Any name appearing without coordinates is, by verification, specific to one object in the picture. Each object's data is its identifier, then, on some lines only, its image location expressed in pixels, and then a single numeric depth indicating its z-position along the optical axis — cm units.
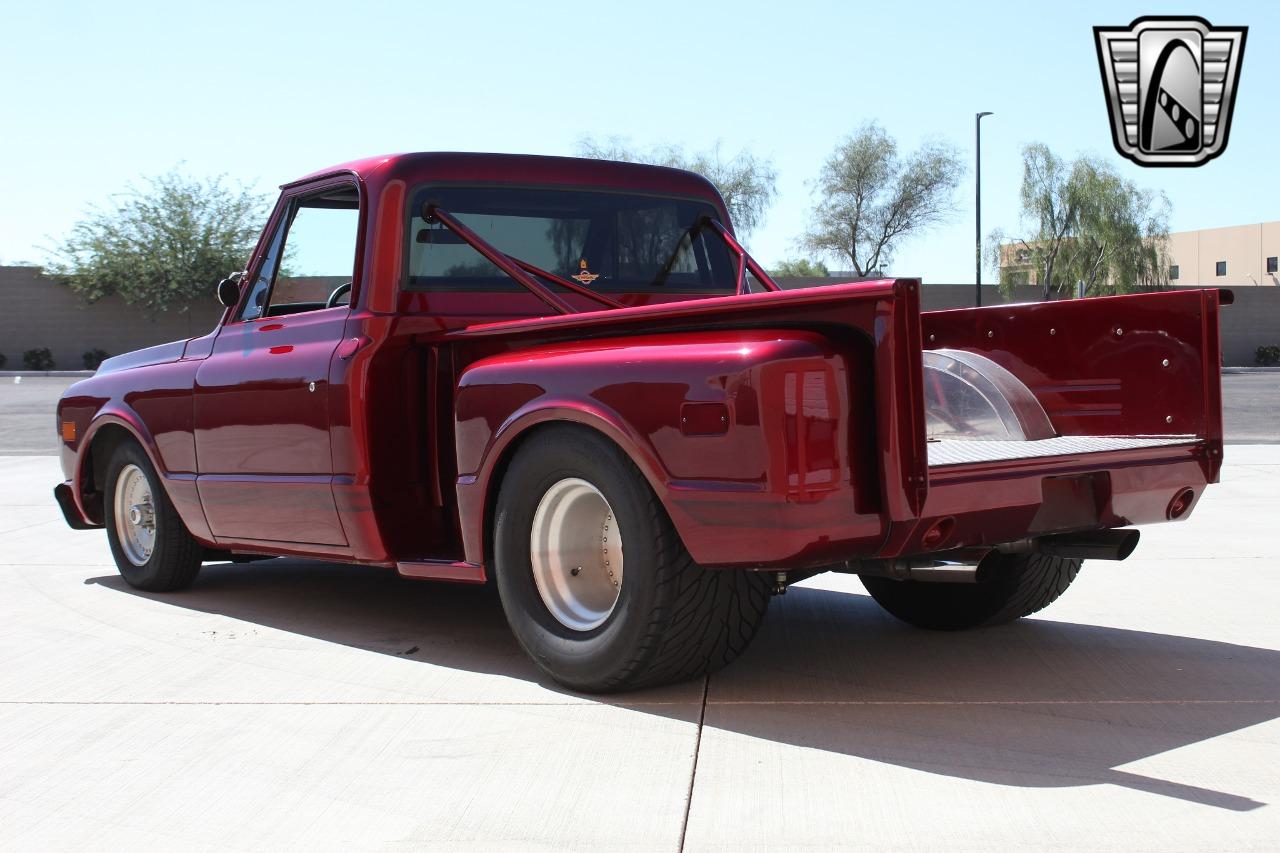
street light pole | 4506
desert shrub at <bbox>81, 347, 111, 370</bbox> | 4628
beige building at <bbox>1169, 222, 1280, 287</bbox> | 8019
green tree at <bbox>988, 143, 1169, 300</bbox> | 5353
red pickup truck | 410
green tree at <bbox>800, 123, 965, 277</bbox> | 5553
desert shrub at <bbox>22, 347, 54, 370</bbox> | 4538
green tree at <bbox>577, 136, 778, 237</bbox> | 5619
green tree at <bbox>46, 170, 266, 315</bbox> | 4822
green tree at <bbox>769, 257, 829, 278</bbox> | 6417
